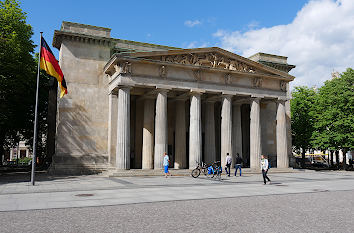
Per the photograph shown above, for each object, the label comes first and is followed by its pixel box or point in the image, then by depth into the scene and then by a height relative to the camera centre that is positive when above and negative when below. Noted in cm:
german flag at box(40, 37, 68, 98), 2164 +571
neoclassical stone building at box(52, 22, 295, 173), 3023 +519
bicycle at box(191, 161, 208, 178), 2677 -209
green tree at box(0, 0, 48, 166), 2742 +703
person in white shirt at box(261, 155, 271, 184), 2120 -127
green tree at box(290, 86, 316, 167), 5150 +480
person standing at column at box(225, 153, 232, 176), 2795 -124
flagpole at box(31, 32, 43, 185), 2002 -41
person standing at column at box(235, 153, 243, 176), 2856 -136
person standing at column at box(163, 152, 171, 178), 2644 -133
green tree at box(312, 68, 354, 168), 4109 +396
